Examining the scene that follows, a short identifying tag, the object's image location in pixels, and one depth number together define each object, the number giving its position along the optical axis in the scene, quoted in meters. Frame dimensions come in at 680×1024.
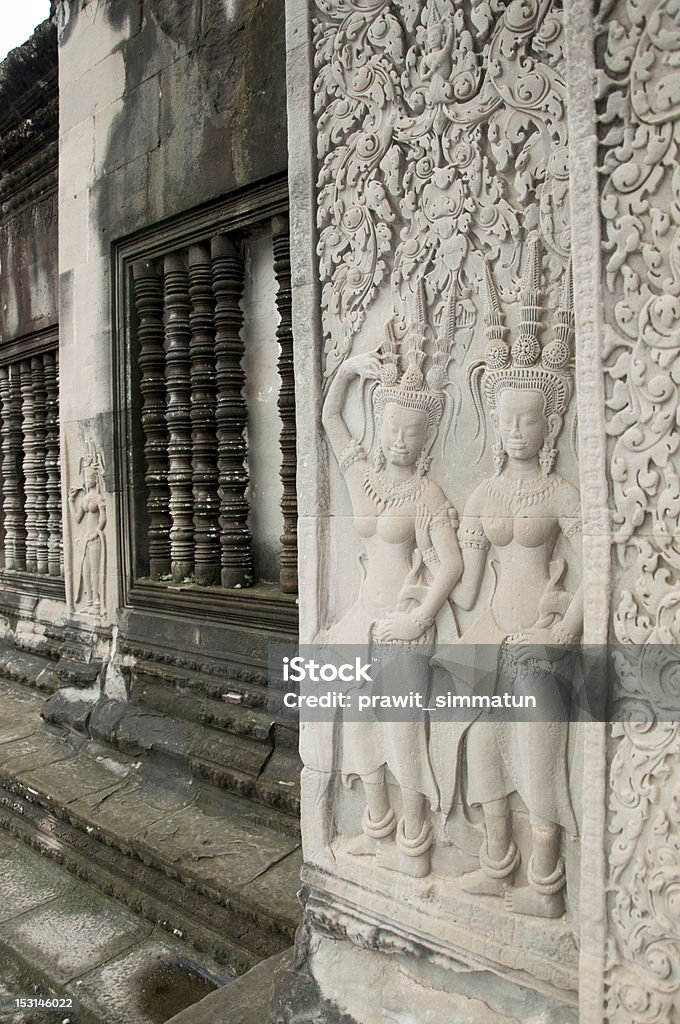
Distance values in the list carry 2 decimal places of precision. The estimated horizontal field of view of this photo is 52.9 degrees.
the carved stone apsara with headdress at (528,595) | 1.70
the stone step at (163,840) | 2.61
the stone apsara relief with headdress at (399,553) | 1.89
